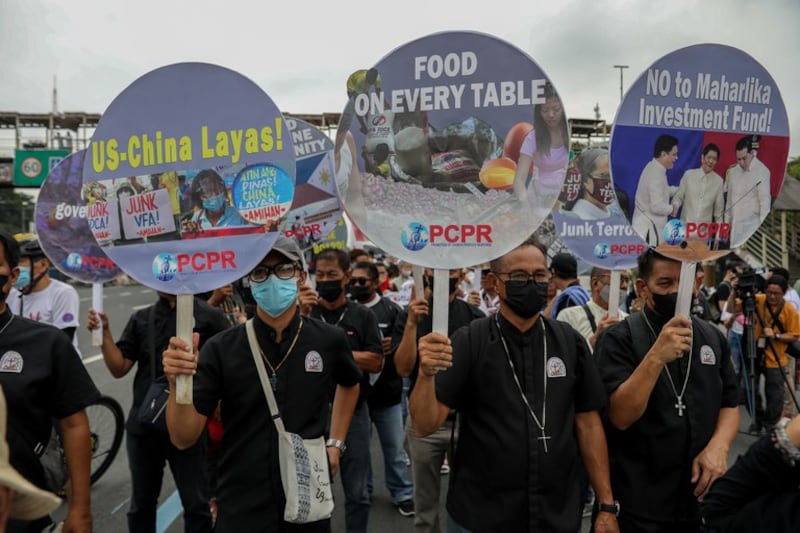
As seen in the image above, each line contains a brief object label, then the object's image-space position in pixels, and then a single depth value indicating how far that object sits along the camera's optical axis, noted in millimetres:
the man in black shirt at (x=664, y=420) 2393
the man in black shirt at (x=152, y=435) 3455
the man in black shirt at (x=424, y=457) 3627
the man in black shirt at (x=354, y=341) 3727
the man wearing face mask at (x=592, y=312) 4188
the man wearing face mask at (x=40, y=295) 4469
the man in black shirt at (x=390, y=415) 4480
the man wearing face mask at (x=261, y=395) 2414
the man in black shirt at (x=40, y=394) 2191
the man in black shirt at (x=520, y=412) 2234
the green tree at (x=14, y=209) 53884
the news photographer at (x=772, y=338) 6449
